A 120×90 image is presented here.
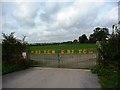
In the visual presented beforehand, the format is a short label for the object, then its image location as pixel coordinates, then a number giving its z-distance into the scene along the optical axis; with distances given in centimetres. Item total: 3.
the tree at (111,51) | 516
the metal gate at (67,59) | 704
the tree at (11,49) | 621
